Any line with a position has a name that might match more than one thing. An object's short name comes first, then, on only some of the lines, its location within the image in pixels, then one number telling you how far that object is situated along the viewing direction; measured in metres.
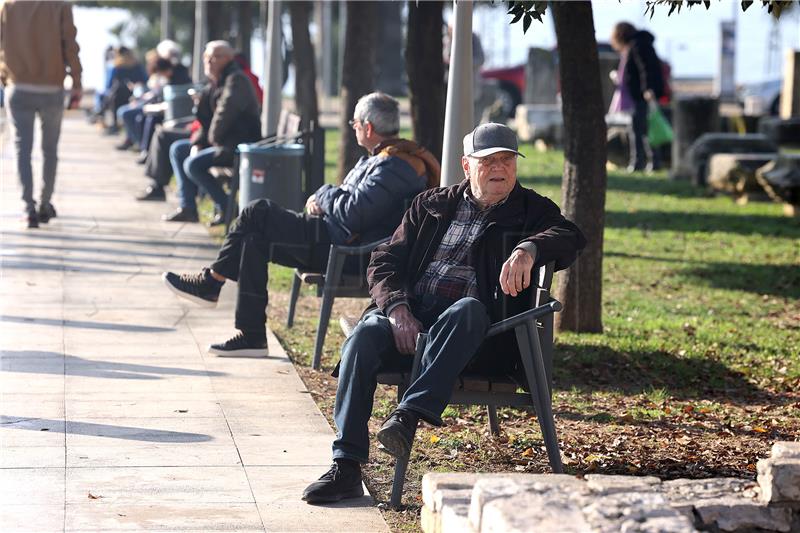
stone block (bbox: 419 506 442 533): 9.27
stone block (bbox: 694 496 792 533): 8.80
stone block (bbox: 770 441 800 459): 8.98
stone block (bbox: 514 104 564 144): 43.91
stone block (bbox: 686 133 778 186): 34.28
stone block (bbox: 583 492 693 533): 7.80
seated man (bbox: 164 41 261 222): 24.08
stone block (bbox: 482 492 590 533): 7.73
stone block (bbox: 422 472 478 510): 9.25
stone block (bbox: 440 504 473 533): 8.59
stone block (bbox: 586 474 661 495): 8.52
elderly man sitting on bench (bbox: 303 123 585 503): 10.59
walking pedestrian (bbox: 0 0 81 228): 24.06
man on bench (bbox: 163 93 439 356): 14.66
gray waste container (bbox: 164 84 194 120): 33.34
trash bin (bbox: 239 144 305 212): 21.95
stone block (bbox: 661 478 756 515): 8.84
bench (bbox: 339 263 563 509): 10.72
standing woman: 35.84
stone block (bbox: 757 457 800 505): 8.85
